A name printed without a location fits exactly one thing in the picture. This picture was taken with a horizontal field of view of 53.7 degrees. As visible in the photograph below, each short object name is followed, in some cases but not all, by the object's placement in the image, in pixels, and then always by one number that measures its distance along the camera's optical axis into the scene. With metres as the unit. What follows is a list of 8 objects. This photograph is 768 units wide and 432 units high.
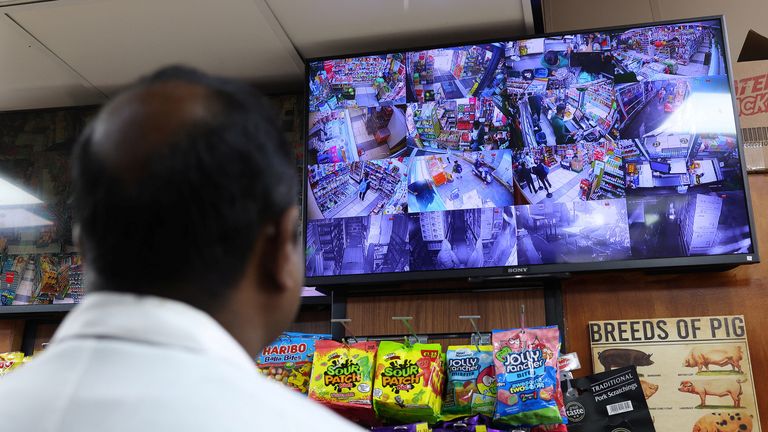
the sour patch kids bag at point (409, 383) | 2.81
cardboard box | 3.15
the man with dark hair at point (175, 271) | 0.58
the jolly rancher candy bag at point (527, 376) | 2.67
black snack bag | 2.73
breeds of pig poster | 2.87
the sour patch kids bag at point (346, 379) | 2.89
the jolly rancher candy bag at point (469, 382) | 2.84
